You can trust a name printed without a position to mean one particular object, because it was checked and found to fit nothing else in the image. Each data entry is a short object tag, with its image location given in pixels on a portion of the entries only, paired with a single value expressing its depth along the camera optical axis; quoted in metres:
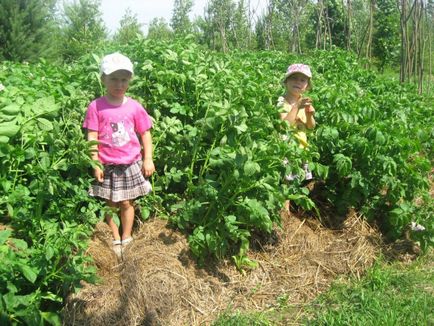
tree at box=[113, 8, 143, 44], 24.45
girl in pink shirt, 2.95
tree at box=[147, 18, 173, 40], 23.28
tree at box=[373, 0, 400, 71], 16.22
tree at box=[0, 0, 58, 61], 18.06
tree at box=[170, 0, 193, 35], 24.55
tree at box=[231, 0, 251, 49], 18.23
